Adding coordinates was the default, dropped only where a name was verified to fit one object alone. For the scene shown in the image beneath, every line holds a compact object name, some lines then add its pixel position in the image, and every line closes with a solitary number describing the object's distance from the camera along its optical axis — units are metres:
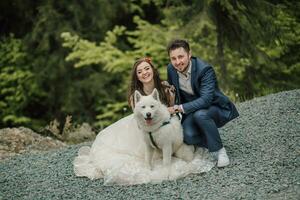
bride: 4.85
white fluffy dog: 4.62
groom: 4.89
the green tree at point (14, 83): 13.13
